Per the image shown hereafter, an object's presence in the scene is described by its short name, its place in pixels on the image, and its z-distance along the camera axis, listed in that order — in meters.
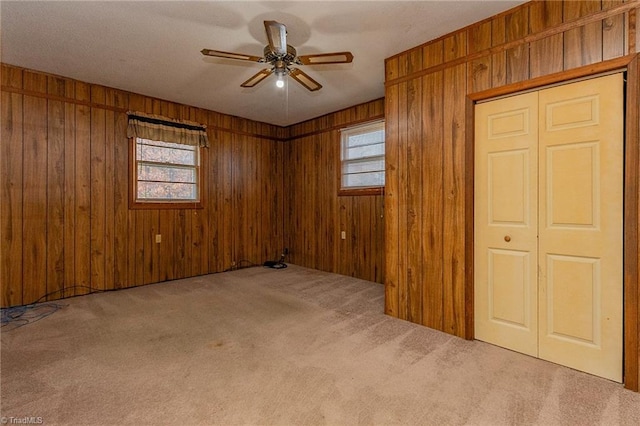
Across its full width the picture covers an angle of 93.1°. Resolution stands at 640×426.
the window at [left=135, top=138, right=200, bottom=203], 4.32
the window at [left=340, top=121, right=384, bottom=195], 4.54
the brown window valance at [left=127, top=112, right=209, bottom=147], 4.18
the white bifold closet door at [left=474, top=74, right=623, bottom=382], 2.00
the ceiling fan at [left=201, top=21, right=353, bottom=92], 2.18
